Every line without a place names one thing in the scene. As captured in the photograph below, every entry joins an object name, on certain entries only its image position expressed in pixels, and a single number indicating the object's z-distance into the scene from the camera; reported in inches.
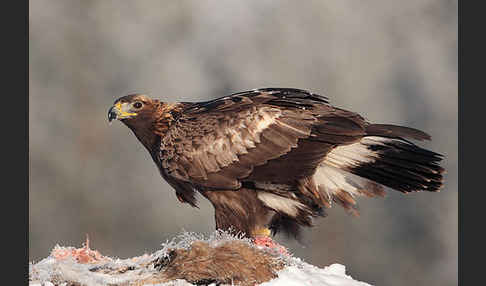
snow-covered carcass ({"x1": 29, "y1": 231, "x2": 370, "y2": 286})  365.1
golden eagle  441.1
